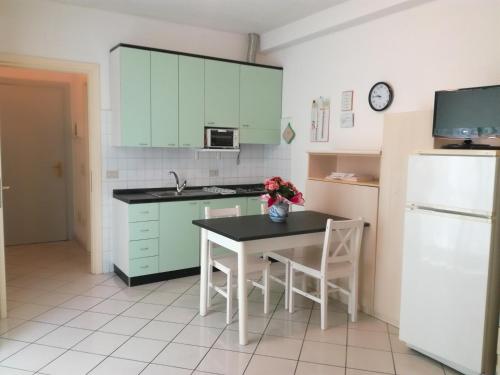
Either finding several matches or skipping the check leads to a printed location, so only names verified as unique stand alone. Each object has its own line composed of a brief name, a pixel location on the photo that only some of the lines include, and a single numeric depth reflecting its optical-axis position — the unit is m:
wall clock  3.67
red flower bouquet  3.30
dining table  2.88
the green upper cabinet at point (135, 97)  4.08
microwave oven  4.66
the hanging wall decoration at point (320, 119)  4.41
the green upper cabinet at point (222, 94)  4.60
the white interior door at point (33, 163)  5.49
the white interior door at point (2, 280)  3.22
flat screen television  2.60
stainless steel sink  4.37
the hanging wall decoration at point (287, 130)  4.98
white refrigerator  2.38
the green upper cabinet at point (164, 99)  4.24
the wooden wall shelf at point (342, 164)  3.82
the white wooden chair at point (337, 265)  3.11
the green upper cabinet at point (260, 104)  4.88
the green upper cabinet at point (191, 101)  4.41
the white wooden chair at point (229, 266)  3.18
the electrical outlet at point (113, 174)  4.41
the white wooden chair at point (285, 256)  3.56
